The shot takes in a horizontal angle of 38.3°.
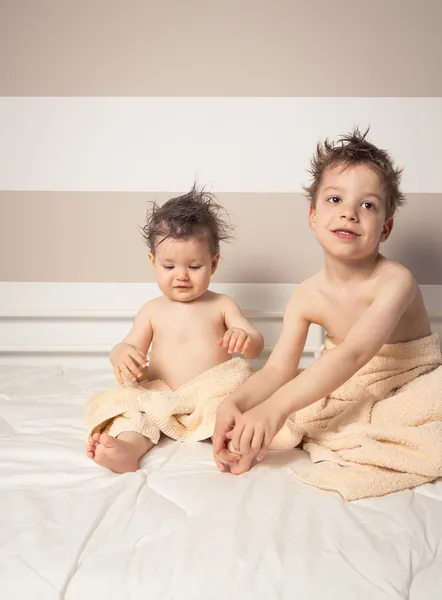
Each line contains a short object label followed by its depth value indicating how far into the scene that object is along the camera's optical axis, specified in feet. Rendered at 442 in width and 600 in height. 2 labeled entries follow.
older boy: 3.77
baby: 4.63
